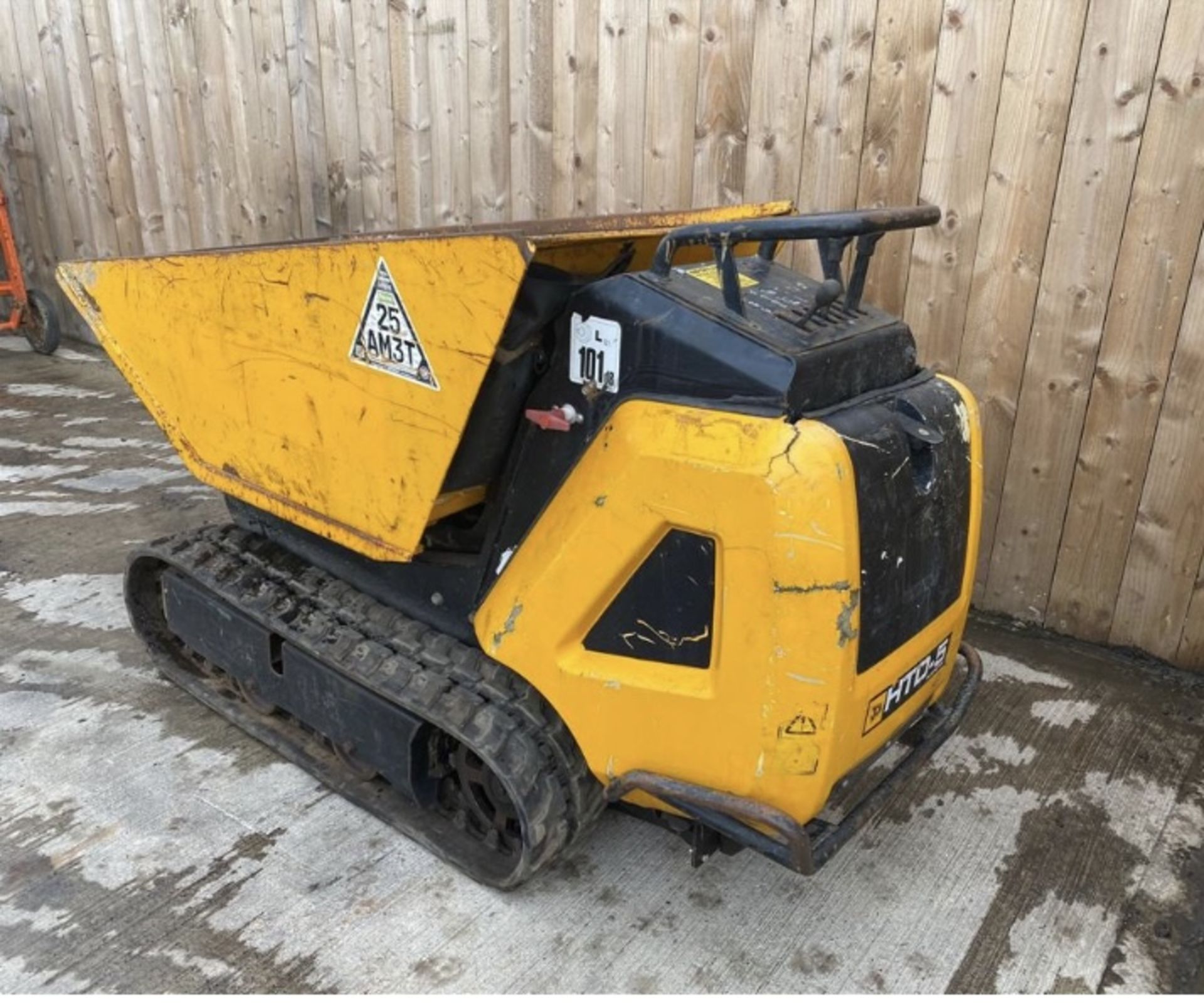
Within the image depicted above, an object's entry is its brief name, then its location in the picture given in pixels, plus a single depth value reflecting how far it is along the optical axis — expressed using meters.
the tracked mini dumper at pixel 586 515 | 1.87
